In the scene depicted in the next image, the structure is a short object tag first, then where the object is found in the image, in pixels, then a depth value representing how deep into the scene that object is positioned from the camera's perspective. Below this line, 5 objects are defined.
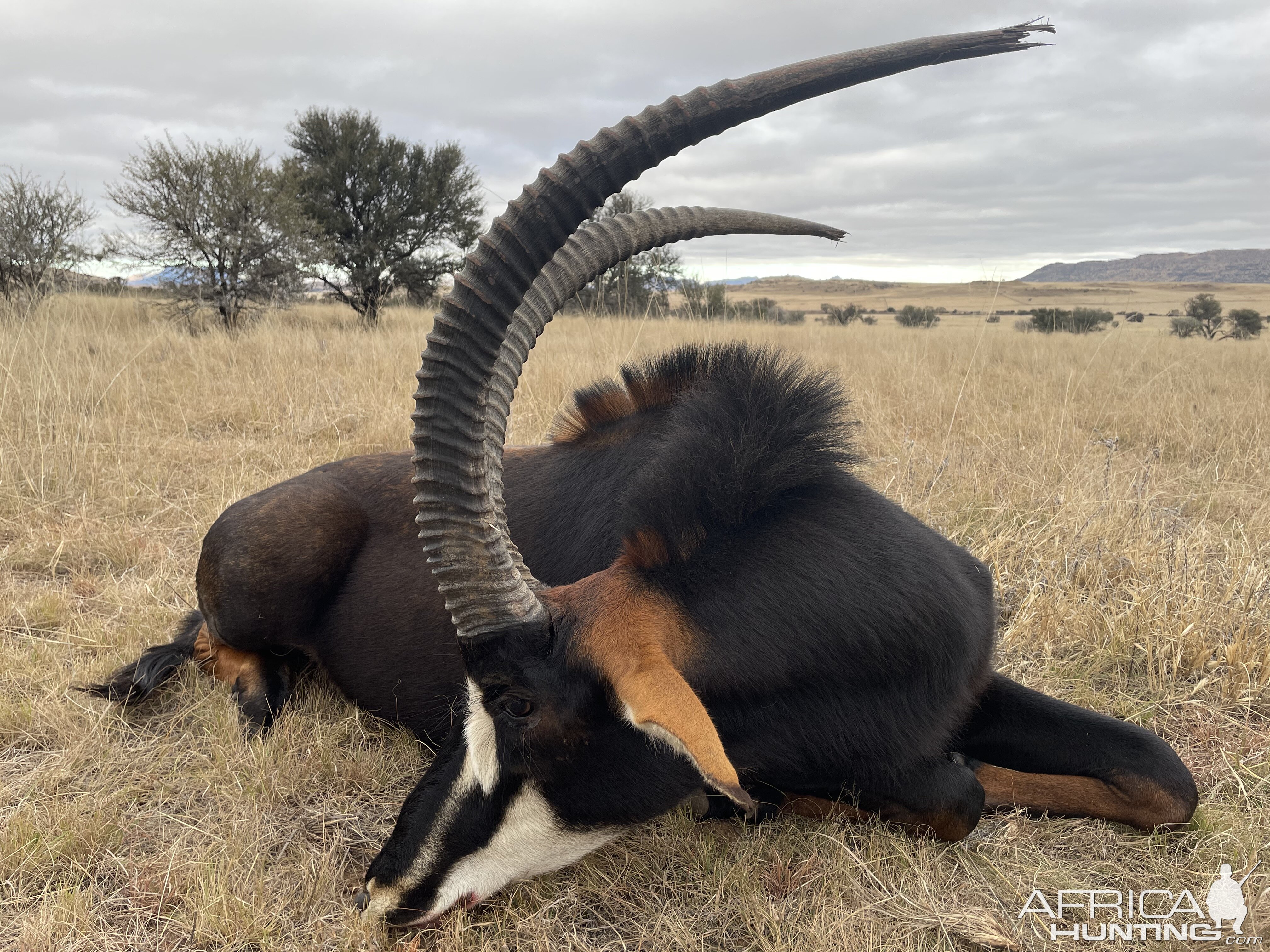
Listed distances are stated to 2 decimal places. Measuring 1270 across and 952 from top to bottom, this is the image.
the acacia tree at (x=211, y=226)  16.11
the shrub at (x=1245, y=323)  22.48
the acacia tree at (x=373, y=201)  22.05
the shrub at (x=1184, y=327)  22.64
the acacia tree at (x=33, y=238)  15.59
